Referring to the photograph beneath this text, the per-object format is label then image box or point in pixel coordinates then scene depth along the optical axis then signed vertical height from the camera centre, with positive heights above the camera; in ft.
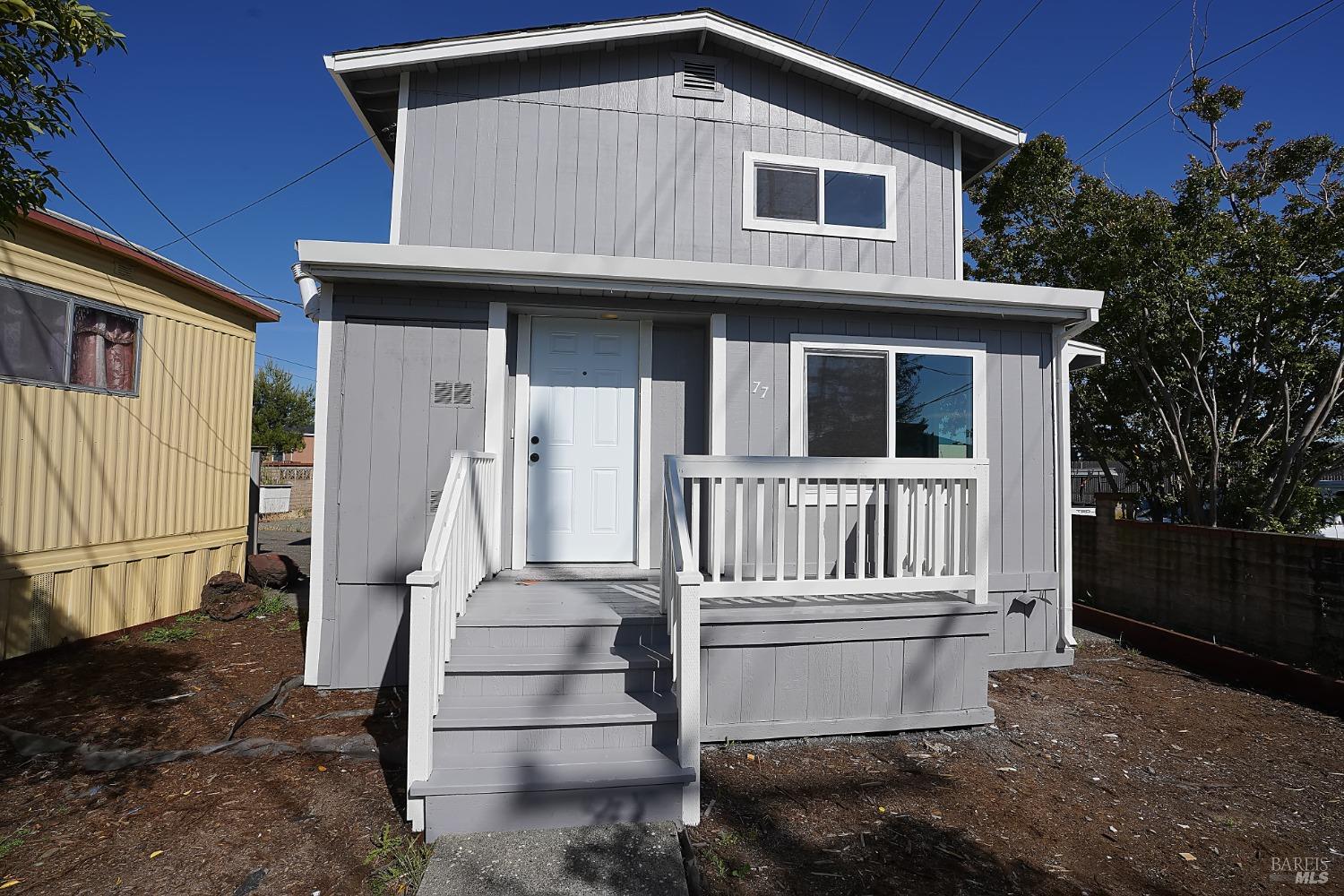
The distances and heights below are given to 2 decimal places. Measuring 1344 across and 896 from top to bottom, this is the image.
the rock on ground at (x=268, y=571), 22.86 -3.97
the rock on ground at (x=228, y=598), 19.62 -4.38
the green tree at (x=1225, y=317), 21.34 +5.68
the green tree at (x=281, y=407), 76.64 +7.40
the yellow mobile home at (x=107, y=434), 15.62 +0.70
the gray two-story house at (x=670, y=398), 11.41 +1.75
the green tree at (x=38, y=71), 8.55 +5.28
